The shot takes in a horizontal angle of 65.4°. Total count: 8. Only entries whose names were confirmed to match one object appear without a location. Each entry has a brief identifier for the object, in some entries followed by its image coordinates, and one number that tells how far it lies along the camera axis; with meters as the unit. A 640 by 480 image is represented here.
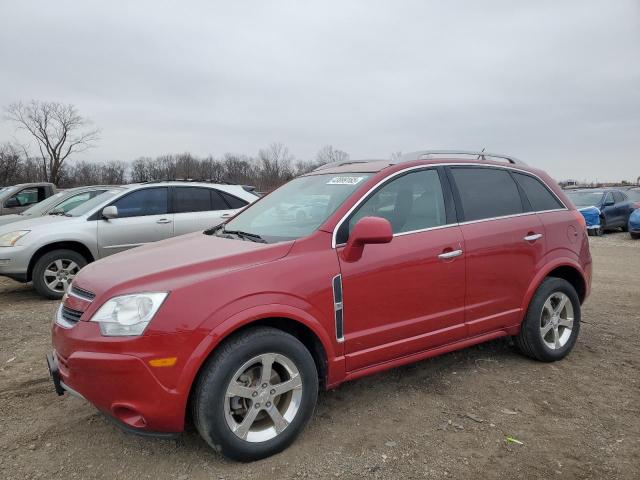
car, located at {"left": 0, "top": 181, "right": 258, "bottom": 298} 6.82
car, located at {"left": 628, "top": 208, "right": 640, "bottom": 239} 15.32
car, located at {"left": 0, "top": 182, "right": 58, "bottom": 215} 13.28
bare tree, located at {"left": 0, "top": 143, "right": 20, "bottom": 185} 44.88
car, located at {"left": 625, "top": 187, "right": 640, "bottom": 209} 19.14
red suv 2.63
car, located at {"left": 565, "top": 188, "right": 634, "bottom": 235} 16.86
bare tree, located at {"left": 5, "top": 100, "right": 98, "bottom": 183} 61.36
